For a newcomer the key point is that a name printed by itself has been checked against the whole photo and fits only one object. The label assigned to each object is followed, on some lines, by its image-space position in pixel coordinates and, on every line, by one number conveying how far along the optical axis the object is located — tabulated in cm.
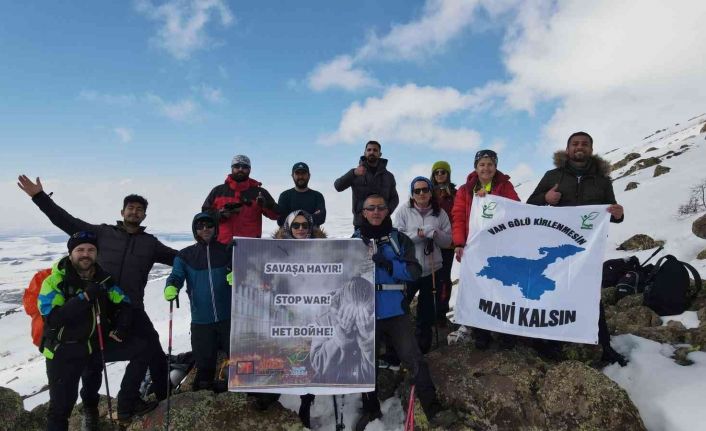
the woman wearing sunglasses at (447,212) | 649
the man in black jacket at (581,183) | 545
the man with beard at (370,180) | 772
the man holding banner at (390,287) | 489
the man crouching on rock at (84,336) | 477
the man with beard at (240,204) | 718
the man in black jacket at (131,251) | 581
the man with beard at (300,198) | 763
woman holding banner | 580
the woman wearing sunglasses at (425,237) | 601
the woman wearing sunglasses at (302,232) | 529
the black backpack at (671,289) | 660
